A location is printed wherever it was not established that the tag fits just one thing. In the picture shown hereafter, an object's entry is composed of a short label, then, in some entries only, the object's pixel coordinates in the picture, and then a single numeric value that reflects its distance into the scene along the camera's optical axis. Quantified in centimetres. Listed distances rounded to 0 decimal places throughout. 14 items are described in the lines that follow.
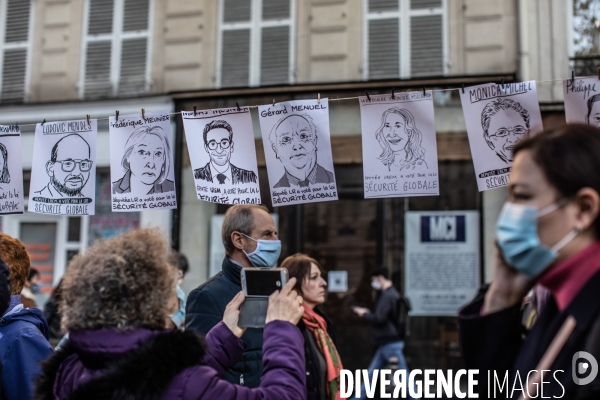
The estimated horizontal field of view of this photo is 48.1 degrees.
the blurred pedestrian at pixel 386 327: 909
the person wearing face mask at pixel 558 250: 164
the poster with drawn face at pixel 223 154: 453
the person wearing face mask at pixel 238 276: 346
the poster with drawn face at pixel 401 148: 434
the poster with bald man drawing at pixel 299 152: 441
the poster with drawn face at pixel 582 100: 407
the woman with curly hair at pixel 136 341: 210
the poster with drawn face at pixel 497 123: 417
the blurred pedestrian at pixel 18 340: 307
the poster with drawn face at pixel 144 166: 470
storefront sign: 991
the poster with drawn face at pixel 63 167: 489
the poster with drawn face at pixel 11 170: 494
